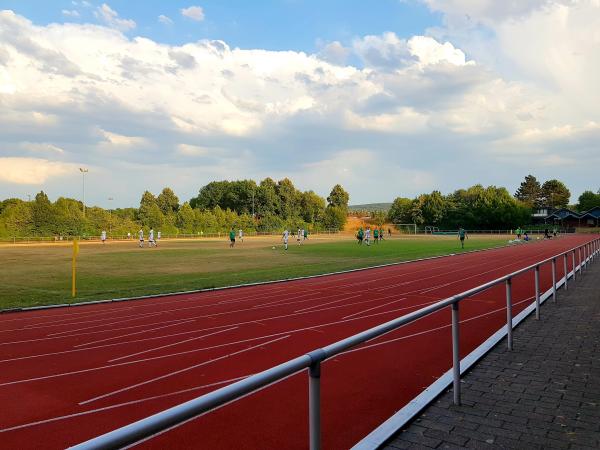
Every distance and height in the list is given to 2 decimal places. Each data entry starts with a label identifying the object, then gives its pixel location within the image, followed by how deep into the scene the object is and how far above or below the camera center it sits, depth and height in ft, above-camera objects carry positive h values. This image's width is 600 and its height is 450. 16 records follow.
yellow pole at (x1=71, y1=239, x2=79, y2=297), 44.62 -2.21
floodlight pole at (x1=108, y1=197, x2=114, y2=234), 218.79 +0.23
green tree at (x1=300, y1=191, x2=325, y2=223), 383.45 +15.24
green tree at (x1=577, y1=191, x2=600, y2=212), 386.75 +20.59
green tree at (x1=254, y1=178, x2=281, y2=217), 356.79 +18.71
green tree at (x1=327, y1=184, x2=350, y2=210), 423.64 +25.67
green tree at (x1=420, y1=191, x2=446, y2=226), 330.13 +12.26
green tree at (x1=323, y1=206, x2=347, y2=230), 360.07 +4.82
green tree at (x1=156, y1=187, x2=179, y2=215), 338.54 +18.43
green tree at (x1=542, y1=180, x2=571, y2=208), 472.03 +31.47
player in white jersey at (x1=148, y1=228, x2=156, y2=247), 144.95 -5.39
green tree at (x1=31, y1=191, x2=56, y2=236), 195.52 +4.05
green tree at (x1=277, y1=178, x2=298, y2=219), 362.74 +22.17
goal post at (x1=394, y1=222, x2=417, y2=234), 326.44 -2.11
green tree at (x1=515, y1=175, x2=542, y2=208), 481.05 +36.29
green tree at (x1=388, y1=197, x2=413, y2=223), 354.13 +11.45
